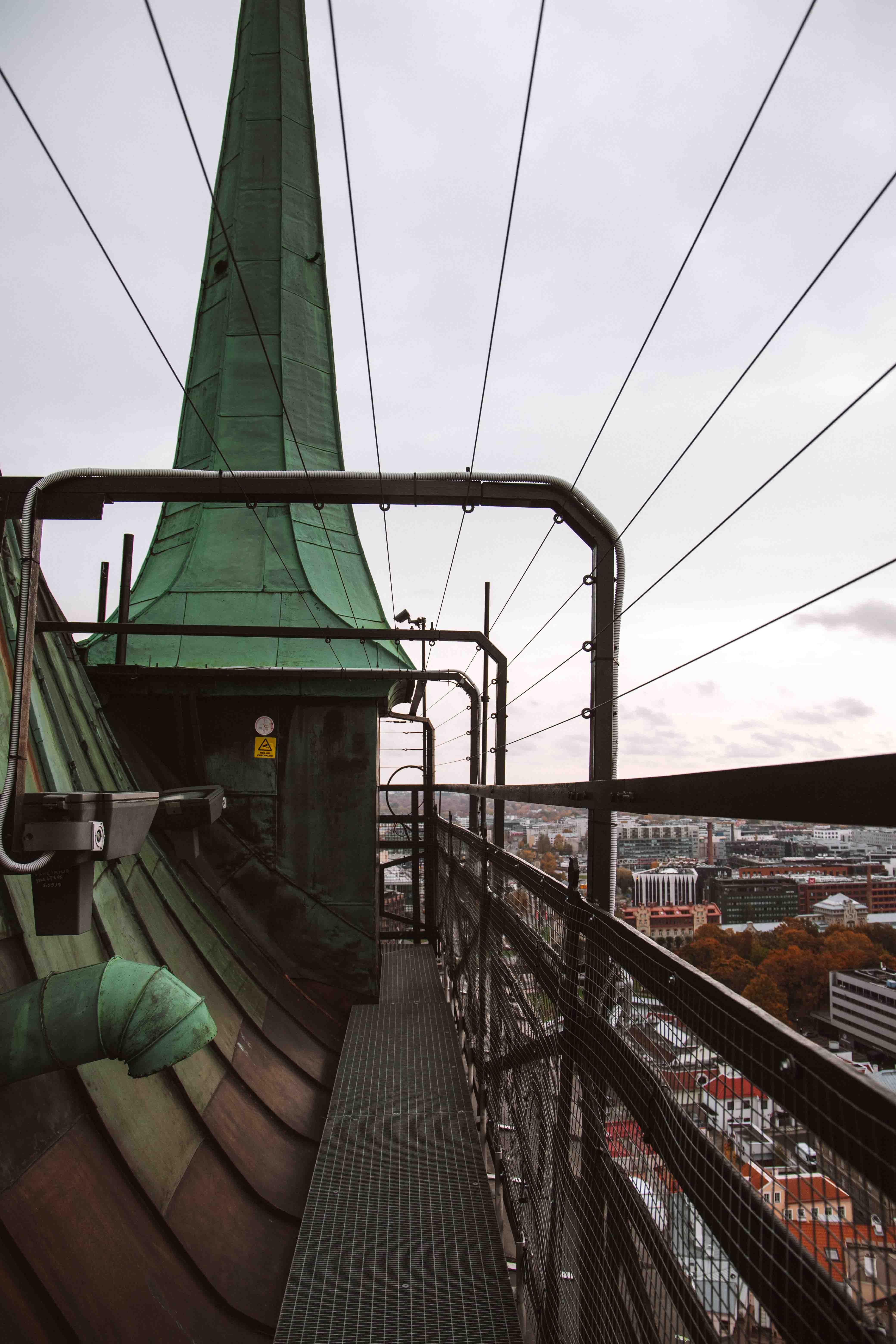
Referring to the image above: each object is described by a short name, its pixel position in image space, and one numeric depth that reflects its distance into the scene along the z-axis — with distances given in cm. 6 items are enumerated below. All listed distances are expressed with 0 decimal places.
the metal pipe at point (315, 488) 413
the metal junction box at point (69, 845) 290
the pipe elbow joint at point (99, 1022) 277
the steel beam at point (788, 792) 94
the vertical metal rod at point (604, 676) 322
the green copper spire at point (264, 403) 844
